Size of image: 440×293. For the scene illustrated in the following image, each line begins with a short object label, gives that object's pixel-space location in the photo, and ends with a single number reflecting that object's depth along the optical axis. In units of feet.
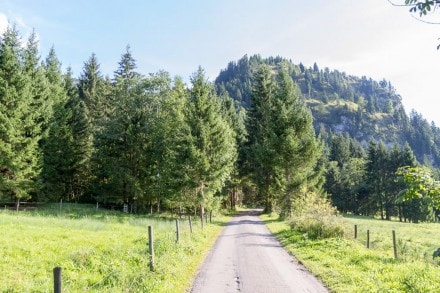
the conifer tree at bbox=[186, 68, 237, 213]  104.74
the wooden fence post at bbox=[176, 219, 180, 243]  53.57
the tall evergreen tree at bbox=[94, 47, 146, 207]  136.26
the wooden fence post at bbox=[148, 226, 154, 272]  38.11
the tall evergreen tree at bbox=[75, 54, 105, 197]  158.20
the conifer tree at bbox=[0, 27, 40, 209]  109.50
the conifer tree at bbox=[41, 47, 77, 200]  137.28
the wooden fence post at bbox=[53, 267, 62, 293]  19.52
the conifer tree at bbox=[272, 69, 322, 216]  127.13
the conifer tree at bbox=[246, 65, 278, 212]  158.61
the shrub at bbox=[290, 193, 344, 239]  66.28
